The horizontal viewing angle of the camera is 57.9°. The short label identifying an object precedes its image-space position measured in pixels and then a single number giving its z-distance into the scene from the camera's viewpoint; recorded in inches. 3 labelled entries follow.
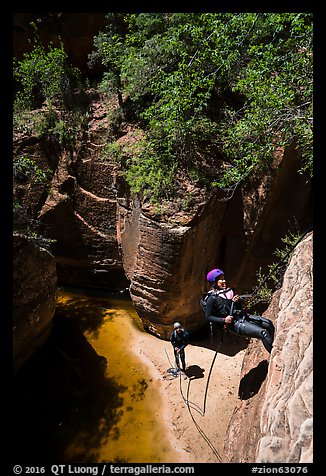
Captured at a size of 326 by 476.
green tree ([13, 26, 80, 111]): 300.8
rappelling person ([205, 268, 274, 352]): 182.7
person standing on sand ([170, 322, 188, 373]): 246.1
